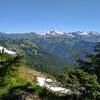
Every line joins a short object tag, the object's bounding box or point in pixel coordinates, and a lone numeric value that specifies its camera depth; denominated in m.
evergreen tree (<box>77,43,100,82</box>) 4.96
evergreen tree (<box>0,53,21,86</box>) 6.70
